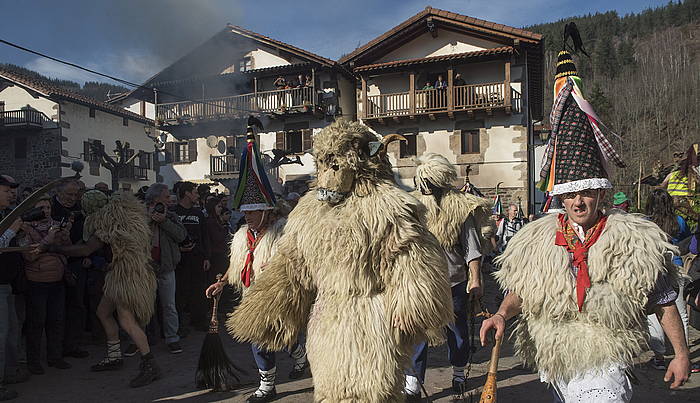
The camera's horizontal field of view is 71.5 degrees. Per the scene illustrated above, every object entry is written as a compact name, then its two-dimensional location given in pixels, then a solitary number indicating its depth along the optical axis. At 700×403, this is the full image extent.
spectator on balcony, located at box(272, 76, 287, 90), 23.55
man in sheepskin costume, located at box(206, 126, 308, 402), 4.13
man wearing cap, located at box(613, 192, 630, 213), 6.22
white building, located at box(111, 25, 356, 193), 23.25
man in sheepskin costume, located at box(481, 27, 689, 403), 2.28
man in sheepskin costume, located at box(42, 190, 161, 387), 4.80
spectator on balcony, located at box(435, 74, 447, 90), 21.36
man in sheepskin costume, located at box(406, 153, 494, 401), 4.27
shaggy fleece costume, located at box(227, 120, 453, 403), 2.54
